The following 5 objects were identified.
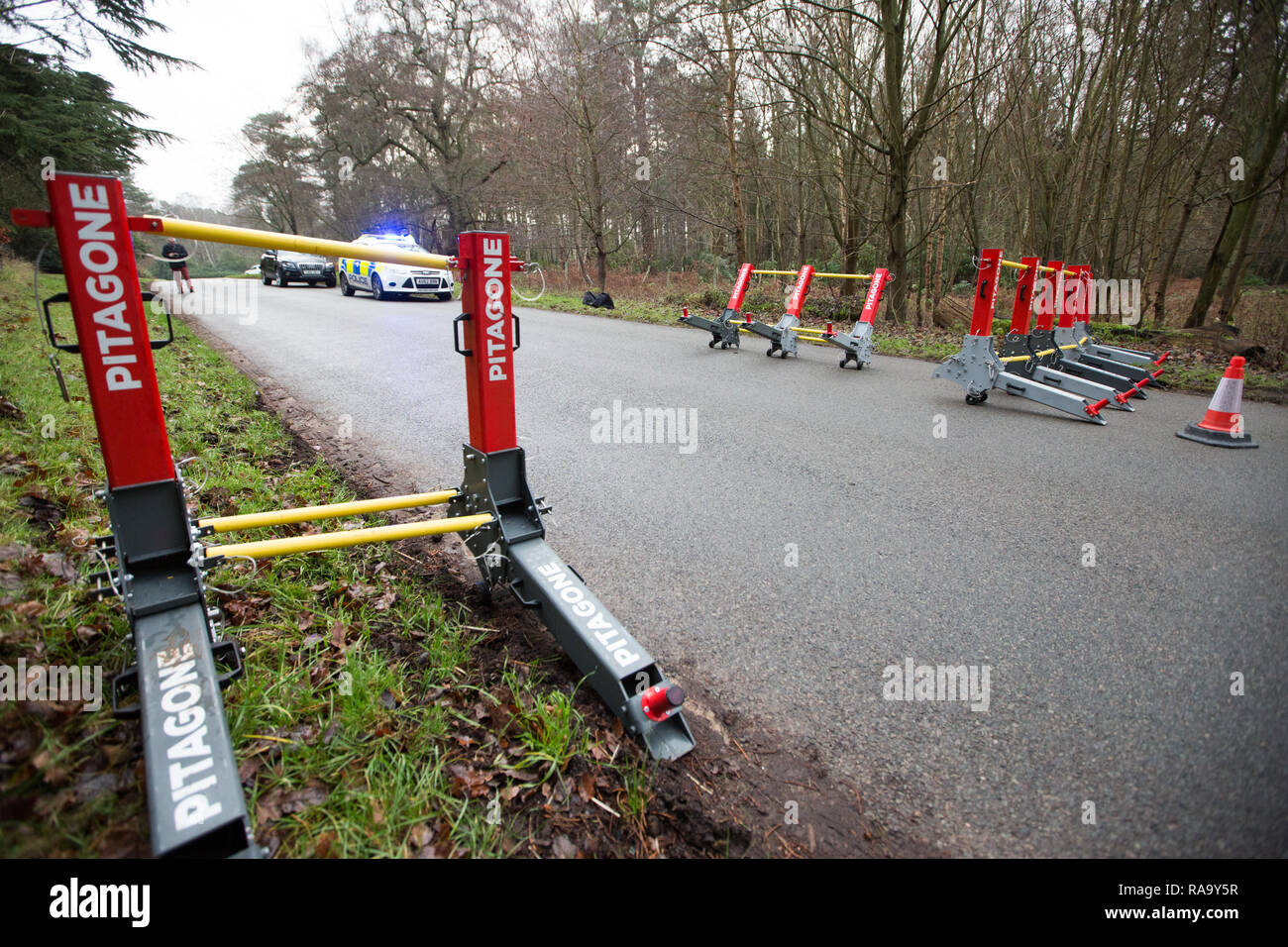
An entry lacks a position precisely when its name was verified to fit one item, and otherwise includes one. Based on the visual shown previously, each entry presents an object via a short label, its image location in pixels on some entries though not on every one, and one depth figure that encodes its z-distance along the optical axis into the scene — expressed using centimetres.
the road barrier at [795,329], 880
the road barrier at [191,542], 165
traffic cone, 557
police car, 1711
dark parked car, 2205
